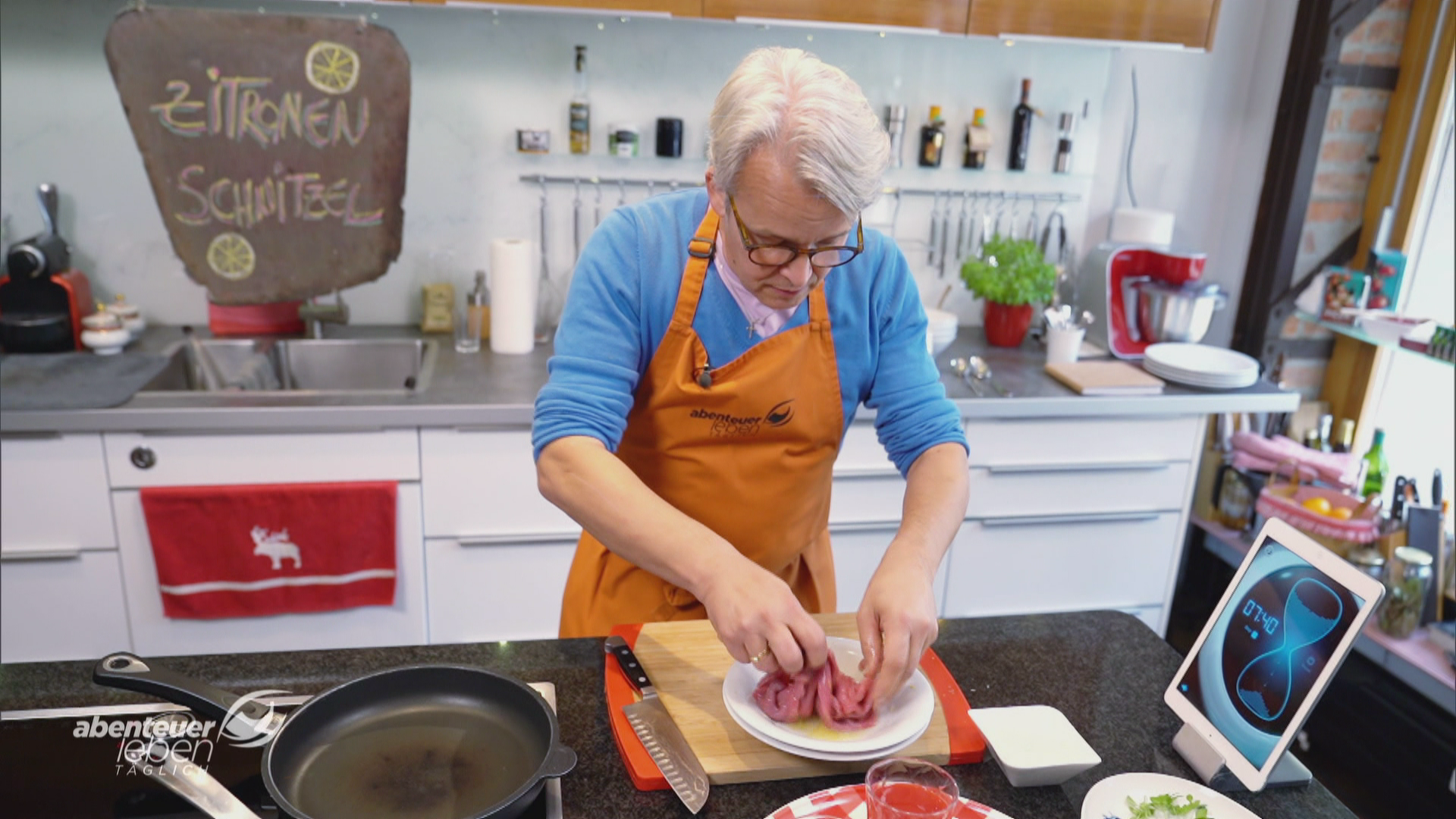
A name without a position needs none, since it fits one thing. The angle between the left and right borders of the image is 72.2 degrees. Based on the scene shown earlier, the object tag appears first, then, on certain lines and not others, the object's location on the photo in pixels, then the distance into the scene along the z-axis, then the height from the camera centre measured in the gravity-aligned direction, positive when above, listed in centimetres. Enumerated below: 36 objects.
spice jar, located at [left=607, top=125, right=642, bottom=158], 267 -5
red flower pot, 281 -50
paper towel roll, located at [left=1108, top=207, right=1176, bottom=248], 283 -21
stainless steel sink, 252 -65
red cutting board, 101 -61
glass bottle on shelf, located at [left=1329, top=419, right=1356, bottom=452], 276 -75
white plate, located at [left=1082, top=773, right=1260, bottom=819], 96 -61
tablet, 95 -48
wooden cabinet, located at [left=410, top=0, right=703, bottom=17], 225 +25
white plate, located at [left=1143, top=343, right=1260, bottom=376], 256 -53
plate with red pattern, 94 -62
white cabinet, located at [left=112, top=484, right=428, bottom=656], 215 -113
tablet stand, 103 -62
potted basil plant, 272 -36
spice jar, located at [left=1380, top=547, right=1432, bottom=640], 213 -90
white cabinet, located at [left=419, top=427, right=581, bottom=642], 221 -94
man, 104 -34
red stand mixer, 271 -39
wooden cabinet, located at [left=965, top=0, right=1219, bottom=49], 244 +30
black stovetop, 91 -62
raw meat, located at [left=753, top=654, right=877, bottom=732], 104 -57
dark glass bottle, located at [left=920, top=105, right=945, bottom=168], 281 -1
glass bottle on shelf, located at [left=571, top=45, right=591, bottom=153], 262 +0
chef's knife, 96 -61
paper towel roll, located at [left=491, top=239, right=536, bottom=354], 248 -45
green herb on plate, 95 -61
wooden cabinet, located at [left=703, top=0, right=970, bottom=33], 232 +27
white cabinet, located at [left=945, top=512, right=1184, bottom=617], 259 -107
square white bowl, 99 -59
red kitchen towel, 211 -93
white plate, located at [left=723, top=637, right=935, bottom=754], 100 -59
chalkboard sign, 229 -9
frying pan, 88 -58
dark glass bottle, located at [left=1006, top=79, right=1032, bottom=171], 284 +2
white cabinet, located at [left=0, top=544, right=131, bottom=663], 214 -108
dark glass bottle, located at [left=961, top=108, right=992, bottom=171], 282 +1
